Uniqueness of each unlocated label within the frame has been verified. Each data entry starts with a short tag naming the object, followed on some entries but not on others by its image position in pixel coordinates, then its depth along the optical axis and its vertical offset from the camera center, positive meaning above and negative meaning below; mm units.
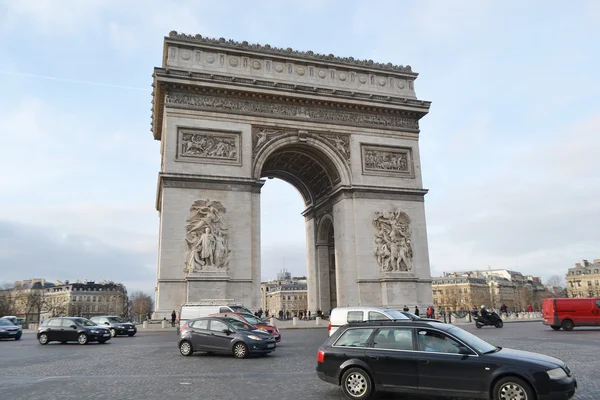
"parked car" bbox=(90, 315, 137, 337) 26500 -463
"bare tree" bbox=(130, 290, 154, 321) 119312 +3178
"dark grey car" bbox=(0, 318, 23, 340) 25650 -498
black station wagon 6734 -803
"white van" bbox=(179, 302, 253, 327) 21969 +278
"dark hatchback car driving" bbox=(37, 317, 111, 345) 20609 -506
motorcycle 28516 -681
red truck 24656 -323
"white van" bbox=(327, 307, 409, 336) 14727 -70
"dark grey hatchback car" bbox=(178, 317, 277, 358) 13828 -626
